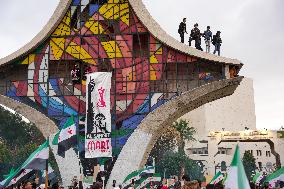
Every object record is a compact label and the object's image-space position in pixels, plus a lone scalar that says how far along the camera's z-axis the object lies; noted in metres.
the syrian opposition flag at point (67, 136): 11.88
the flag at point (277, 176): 11.66
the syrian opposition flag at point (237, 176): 6.82
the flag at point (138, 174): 18.31
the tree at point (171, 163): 67.69
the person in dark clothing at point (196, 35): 24.59
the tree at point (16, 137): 60.50
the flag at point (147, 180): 20.06
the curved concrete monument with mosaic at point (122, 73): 23.02
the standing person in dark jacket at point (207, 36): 24.70
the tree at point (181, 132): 65.25
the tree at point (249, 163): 73.07
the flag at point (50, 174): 15.75
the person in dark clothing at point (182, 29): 24.84
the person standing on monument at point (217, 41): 24.80
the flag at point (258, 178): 18.85
